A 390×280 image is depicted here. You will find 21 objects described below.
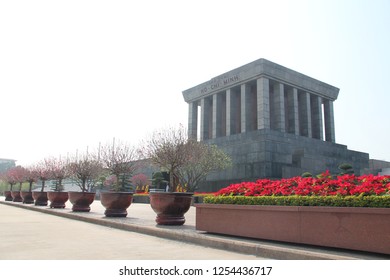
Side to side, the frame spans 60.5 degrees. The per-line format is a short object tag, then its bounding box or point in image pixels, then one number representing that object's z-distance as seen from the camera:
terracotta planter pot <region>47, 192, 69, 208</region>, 19.27
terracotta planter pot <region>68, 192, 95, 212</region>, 15.94
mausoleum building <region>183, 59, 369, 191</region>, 30.66
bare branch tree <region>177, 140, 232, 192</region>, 25.45
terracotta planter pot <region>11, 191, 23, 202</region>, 30.20
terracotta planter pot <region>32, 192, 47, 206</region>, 22.69
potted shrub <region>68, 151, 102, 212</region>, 15.95
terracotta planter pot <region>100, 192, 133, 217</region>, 12.68
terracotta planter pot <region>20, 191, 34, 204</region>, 26.42
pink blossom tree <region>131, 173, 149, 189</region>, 52.27
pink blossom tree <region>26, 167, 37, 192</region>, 28.44
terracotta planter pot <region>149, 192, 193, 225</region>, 9.62
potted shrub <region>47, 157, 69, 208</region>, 19.30
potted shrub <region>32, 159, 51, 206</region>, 22.74
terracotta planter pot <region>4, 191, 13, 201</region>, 33.19
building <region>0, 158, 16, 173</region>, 158.55
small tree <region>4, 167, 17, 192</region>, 36.80
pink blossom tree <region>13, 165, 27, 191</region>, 33.60
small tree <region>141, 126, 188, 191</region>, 17.45
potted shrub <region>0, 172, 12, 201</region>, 33.28
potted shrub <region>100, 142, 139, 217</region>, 12.69
